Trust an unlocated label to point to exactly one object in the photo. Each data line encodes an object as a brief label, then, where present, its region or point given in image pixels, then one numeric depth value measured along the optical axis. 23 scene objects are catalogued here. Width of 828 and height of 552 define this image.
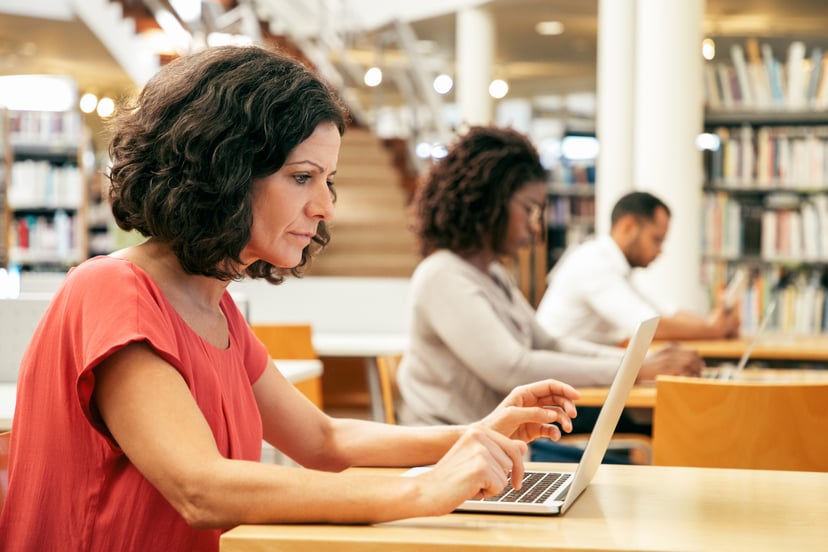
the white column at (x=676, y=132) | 5.71
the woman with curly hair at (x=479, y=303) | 2.43
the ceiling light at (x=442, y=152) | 2.84
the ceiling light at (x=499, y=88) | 14.01
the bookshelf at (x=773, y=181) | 5.64
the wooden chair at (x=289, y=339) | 3.52
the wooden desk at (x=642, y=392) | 2.60
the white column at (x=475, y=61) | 9.41
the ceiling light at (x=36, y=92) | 14.26
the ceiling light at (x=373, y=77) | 9.76
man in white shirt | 3.70
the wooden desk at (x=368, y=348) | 4.04
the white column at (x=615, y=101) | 7.18
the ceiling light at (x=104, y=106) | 13.28
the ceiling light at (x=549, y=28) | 10.10
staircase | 8.00
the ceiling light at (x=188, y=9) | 8.63
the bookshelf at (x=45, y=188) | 8.71
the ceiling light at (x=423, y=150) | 9.08
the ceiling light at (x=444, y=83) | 12.77
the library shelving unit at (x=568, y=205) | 10.83
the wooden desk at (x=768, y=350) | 3.86
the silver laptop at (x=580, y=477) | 1.23
